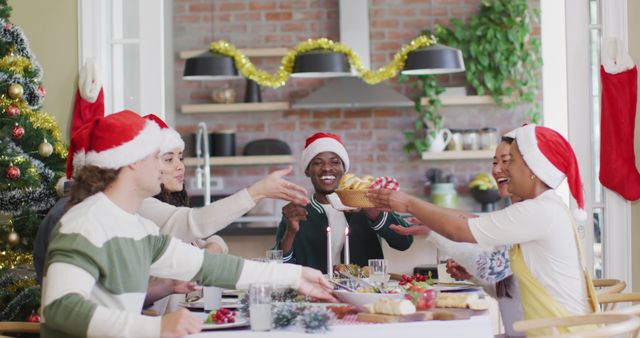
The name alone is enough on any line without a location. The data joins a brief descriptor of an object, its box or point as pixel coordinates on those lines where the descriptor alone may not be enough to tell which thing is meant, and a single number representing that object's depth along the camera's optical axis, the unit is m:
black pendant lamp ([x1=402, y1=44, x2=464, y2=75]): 5.70
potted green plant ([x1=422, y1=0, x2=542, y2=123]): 7.31
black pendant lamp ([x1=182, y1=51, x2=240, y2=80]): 5.93
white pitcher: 7.45
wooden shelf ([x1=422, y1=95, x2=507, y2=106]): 7.44
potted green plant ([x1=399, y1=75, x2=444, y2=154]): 7.43
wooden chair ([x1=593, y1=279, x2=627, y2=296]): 3.57
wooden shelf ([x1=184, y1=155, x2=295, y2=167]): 7.57
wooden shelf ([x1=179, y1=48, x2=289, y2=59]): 7.61
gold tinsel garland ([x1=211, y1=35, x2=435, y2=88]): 5.70
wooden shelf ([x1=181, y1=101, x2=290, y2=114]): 7.58
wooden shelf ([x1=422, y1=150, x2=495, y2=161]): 7.41
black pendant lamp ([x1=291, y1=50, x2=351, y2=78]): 5.53
